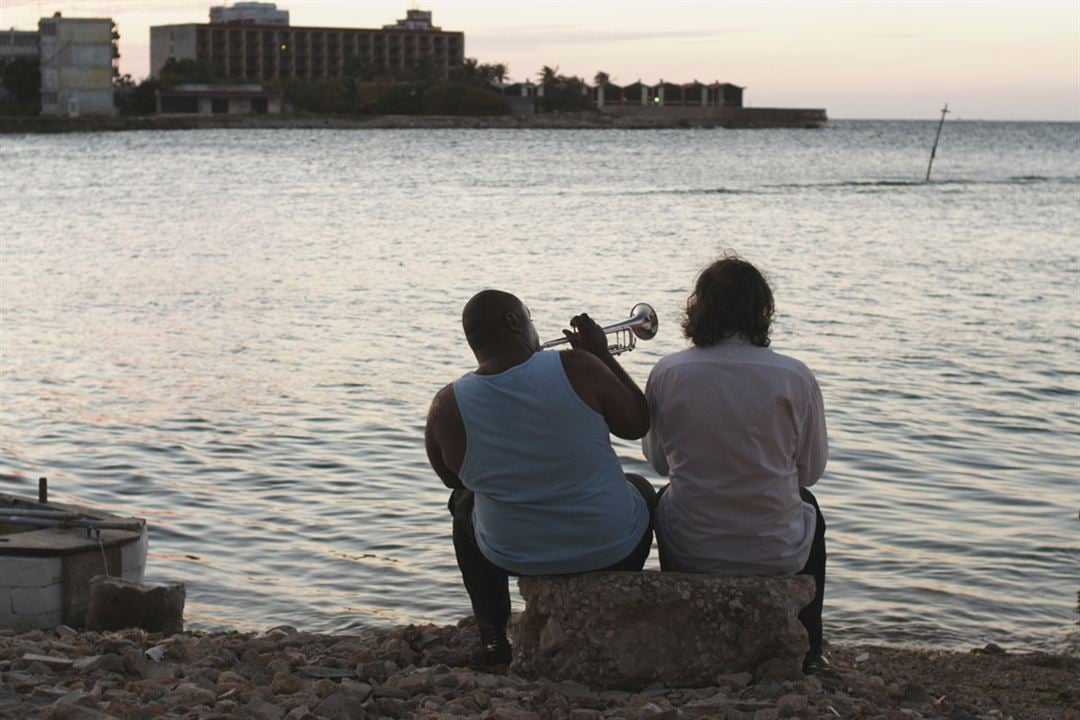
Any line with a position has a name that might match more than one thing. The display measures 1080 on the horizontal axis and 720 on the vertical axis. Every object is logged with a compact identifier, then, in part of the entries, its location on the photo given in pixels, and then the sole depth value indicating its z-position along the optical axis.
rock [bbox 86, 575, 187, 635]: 6.36
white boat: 6.38
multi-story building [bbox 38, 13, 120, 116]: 115.44
